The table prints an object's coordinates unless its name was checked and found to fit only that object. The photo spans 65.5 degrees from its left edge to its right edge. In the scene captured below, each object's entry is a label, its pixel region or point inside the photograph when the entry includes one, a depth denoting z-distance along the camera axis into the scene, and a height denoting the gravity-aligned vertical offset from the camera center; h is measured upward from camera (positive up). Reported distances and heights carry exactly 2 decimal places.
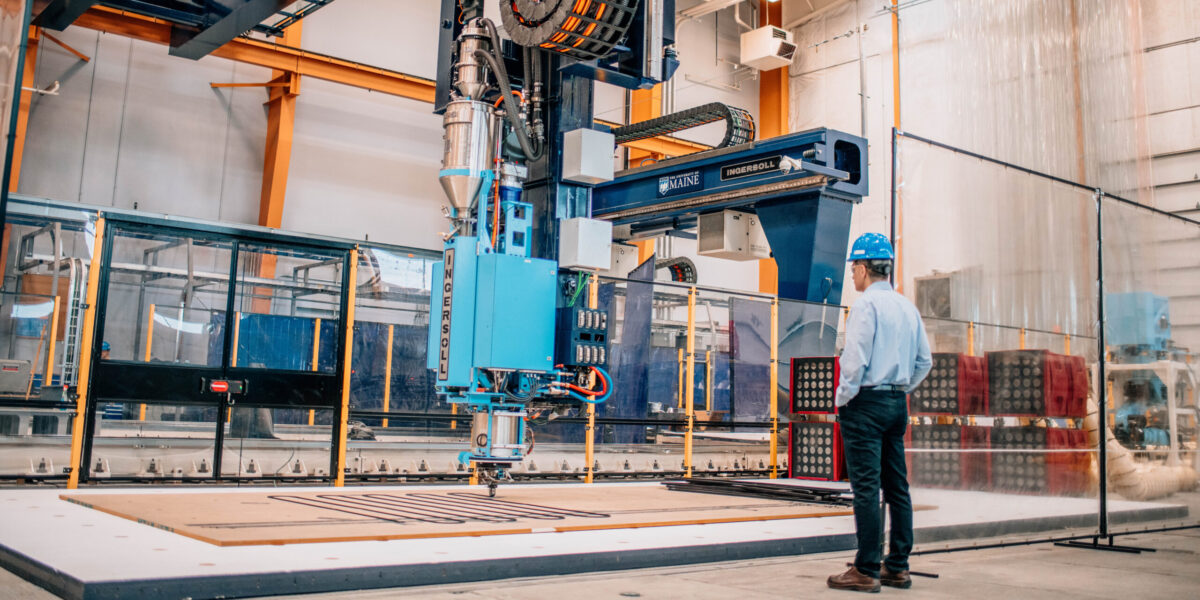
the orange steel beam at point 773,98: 20.14 +6.88
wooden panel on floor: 4.58 -0.65
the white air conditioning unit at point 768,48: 17.73 +7.01
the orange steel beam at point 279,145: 13.45 +3.65
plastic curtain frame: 5.17 +0.72
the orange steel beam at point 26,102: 11.75 +3.63
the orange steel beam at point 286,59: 12.05 +4.81
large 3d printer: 6.53 +1.55
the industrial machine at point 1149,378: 6.45 +0.38
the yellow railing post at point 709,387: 9.93 +0.28
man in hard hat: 4.11 +0.03
